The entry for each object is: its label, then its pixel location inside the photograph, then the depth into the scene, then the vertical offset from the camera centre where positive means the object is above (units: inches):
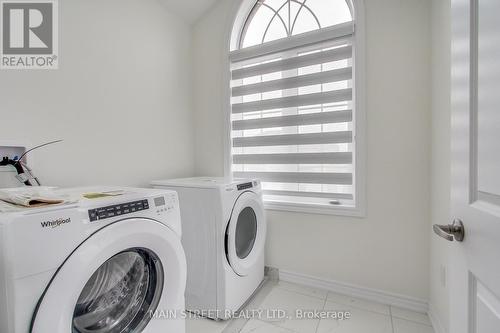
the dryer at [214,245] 56.7 -20.6
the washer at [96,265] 24.2 -12.5
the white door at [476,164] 19.6 -0.2
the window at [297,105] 70.4 +19.3
